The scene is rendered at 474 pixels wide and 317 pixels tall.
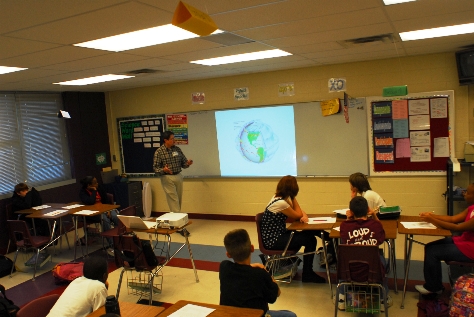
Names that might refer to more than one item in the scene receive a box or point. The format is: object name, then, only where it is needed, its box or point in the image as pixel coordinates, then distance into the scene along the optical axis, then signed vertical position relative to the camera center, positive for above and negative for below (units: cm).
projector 461 -102
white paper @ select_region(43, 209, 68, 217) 566 -103
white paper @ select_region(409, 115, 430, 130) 582 -12
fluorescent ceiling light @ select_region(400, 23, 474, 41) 390 +79
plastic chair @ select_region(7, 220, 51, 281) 527 -127
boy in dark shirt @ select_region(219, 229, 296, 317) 255 -97
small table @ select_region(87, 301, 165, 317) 254 -111
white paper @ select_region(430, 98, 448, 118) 570 +7
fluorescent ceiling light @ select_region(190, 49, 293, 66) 478 +82
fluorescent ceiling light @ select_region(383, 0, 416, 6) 274 +75
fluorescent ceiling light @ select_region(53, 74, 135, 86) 590 +82
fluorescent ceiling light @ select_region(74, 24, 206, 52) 315 +76
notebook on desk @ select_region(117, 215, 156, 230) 454 -100
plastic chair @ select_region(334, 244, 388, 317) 338 -123
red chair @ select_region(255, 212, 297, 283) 437 -142
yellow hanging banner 173 +46
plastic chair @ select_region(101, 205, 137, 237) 498 -113
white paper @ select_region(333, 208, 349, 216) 447 -101
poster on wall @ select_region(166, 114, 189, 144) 762 +7
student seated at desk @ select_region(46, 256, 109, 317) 258 -102
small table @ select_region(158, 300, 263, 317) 237 -108
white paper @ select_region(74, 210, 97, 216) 561 -104
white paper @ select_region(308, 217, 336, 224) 438 -107
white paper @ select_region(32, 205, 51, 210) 619 -102
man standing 696 -62
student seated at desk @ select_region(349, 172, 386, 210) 439 -78
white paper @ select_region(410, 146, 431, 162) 589 -58
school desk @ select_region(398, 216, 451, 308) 368 -106
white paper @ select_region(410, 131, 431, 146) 586 -35
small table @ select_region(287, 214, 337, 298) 415 -107
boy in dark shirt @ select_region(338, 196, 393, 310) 352 -94
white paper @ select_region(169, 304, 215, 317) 243 -109
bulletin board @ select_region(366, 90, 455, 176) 575 -27
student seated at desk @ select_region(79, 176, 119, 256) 622 -95
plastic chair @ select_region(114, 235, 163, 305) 411 -123
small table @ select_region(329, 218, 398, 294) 372 -107
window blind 665 -3
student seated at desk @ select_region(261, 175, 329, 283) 437 -108
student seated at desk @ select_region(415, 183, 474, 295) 358 -120
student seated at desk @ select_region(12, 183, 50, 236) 619 -96
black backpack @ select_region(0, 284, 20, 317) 308 -127
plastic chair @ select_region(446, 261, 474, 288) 357 -132
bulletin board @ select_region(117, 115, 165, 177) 794 -17
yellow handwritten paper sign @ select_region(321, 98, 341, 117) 629 +20
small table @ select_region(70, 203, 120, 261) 578 -104
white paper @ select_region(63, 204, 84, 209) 611 -103
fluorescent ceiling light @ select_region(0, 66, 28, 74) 433 +77
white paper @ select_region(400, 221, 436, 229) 386 -105
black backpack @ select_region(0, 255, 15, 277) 524 -159
